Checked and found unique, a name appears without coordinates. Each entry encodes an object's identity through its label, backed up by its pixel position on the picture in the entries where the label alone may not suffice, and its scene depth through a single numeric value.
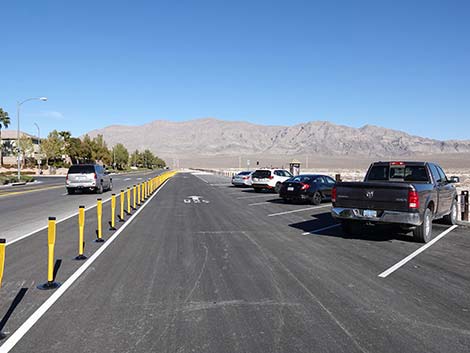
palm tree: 81.56
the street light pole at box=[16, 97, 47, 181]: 39.41
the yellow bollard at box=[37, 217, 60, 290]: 6.29
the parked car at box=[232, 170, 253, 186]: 34.03
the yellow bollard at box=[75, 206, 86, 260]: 8.14
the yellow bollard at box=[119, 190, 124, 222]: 13.89
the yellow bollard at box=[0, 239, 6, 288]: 4.80
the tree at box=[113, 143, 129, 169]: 120.94
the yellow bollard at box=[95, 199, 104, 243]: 10.13
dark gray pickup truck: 9.51
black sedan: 19.25
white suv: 27.11
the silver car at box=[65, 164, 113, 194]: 25.53
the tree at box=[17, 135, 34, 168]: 89.06
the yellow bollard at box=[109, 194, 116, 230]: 12.03
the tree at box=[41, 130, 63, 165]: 85.88
